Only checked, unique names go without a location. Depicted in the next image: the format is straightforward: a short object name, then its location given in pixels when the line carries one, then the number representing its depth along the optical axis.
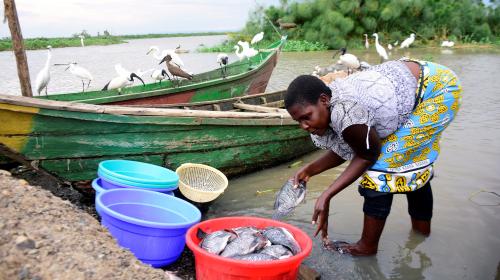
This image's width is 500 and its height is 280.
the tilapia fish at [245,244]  2.10
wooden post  5.79
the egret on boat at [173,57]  9.12
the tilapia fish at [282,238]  2.17
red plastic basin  1.89
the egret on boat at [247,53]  11.68
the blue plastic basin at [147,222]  2.43
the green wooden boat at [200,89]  6.02
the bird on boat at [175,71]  7.28
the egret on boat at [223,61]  8.89
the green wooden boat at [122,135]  3.32
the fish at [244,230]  2.26
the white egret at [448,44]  23.59
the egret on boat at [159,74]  8.13
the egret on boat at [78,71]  8.15
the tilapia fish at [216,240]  2.13
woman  2.04
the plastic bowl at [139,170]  3.30
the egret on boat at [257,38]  14.57
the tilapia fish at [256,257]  2.04
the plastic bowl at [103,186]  2.99
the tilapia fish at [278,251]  2.09
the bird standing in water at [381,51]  12.56
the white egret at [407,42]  22.03
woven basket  3.82
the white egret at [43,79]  7.00
